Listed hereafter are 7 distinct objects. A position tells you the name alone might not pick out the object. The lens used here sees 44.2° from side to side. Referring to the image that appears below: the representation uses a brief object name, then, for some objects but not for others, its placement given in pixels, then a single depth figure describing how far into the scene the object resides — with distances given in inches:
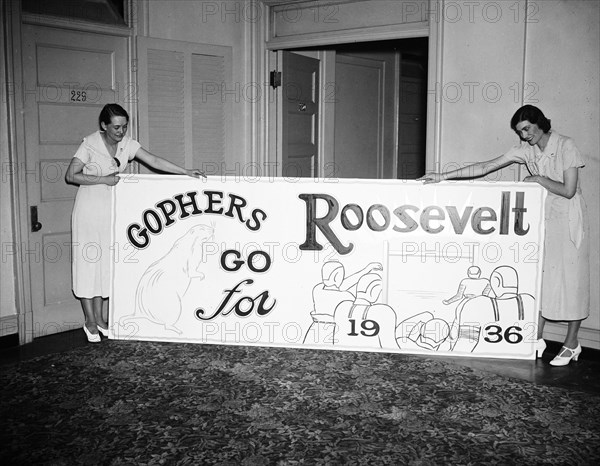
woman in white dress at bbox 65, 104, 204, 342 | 183.9
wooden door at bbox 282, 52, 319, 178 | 248.4
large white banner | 174.9
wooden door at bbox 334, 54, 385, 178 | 280.5
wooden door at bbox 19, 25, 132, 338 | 190.4
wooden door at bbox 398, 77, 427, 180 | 312.0
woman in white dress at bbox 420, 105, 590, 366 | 171.9
